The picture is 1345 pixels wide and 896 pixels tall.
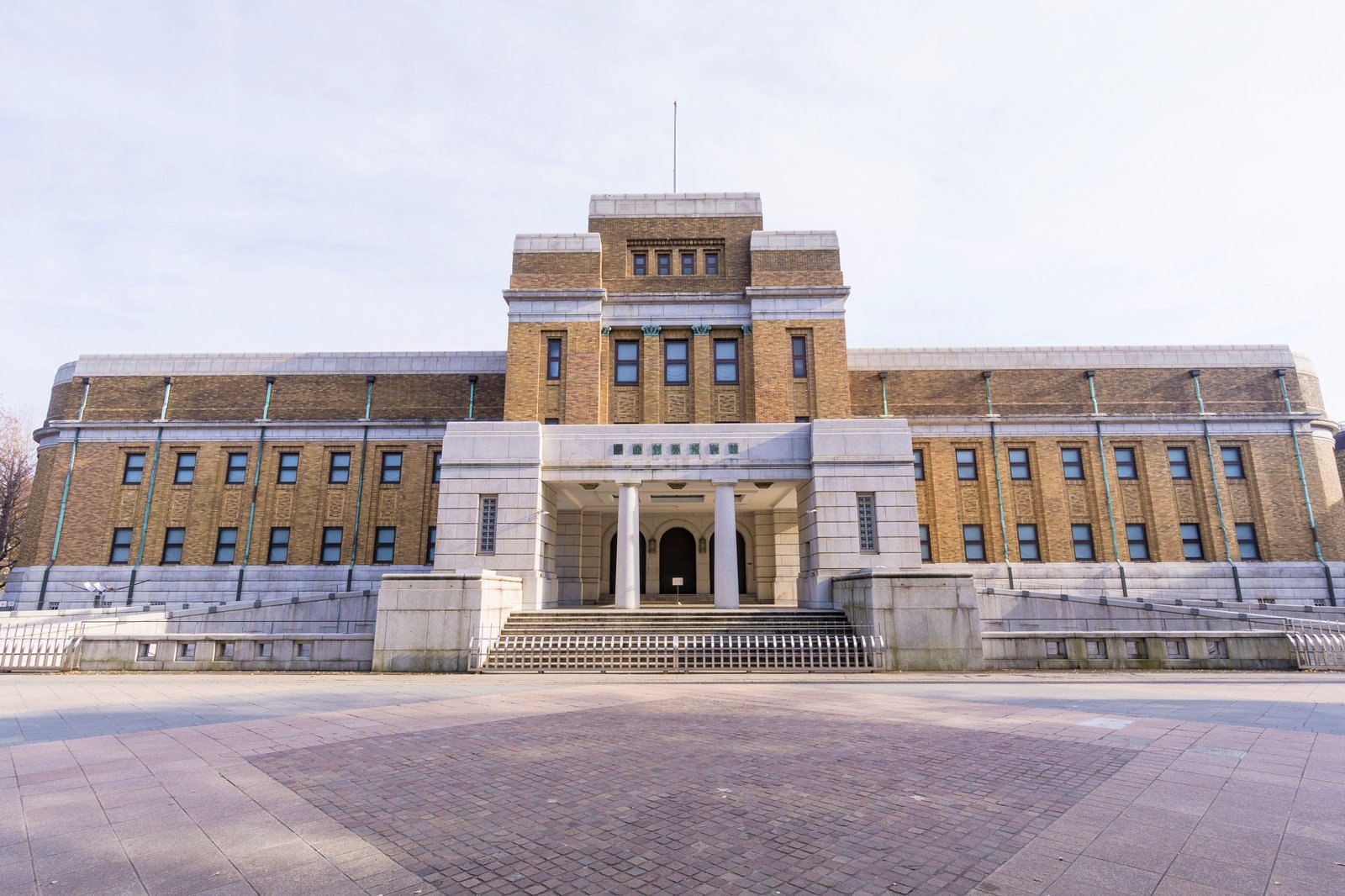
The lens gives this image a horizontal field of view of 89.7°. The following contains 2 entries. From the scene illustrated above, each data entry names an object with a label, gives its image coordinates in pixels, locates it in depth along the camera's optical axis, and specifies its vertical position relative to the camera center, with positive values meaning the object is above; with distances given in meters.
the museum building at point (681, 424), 26.98 +6.51
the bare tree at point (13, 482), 39.09 +6.59
